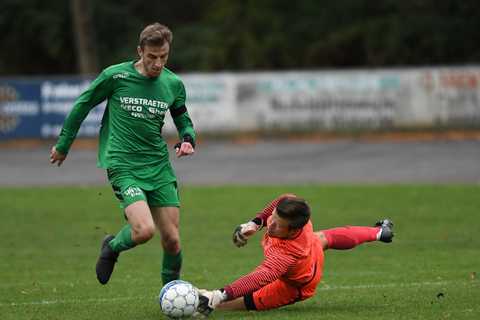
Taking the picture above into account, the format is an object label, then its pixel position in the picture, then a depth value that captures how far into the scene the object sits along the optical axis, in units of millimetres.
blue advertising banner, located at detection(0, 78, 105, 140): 59375
